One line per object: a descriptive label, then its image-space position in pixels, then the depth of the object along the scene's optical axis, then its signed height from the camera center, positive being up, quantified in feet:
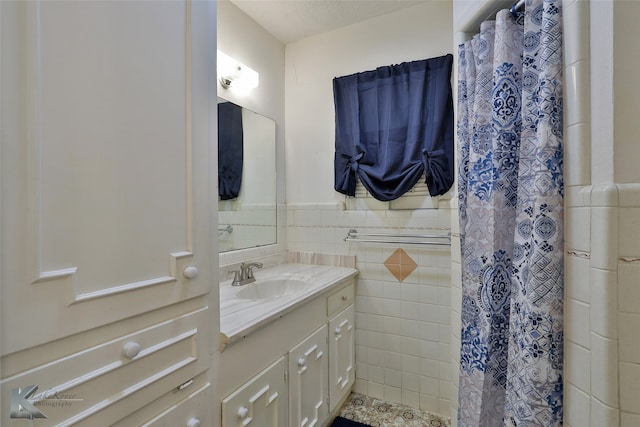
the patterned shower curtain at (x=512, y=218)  2.83 -0.07
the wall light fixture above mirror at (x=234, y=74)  5.67 +2.78
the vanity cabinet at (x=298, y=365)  3.51 -2.31
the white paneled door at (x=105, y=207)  1.79 +0.04
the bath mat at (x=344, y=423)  5.96 -4.30
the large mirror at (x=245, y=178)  5.97 +0.76
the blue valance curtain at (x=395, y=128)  5.99 +1.82
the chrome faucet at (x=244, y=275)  5.57 -1.21
